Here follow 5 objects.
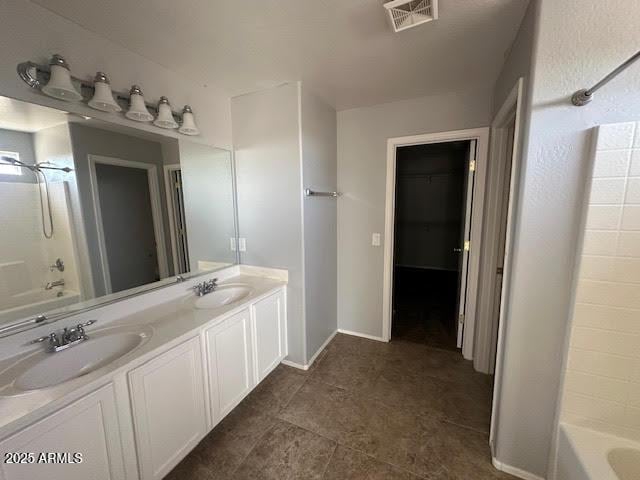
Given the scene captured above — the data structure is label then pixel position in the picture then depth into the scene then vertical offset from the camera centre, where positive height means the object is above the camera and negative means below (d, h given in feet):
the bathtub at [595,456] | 3.48 -3.59
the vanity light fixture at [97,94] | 4.02 +2.18
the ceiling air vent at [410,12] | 3.84 +3.13
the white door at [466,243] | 7.45 -1.06
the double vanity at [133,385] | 2.92 -2.53
